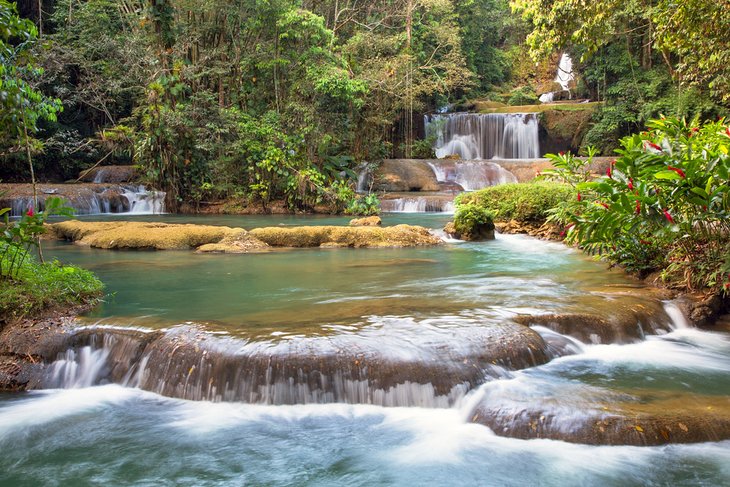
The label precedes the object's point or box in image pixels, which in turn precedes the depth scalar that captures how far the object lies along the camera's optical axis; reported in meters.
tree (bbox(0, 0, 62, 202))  5.41
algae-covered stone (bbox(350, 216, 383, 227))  13.39
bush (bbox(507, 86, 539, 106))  33.31
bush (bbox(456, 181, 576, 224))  13.01
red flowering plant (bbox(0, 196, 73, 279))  5.32
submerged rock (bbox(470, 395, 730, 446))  3.72
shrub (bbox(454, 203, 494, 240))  12.38
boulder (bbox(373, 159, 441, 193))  22.02
